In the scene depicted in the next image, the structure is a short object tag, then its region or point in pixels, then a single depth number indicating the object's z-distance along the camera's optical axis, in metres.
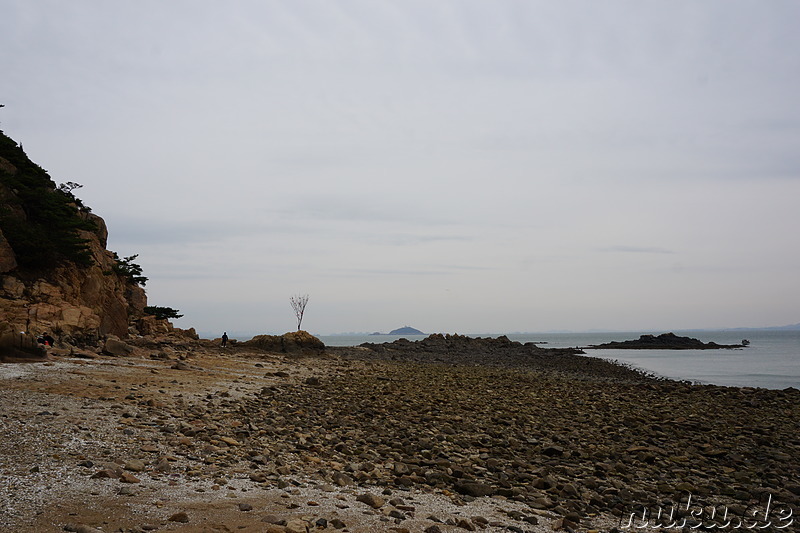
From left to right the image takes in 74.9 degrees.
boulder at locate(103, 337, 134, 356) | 20.61
